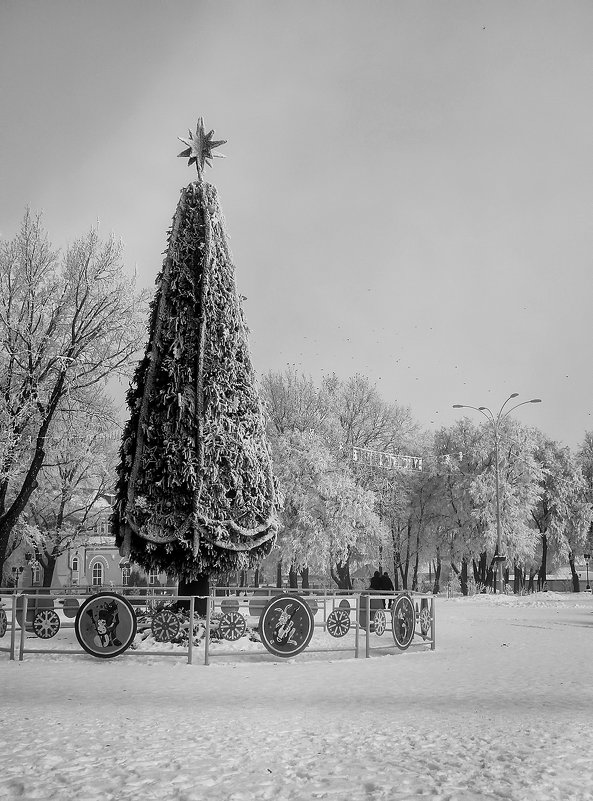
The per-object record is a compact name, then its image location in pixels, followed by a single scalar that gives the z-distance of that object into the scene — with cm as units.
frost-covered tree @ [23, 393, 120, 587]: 2689
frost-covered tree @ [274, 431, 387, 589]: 4075
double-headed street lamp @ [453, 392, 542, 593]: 4183
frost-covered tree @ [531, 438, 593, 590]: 5722
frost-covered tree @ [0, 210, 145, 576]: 2447
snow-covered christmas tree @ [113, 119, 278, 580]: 1545
